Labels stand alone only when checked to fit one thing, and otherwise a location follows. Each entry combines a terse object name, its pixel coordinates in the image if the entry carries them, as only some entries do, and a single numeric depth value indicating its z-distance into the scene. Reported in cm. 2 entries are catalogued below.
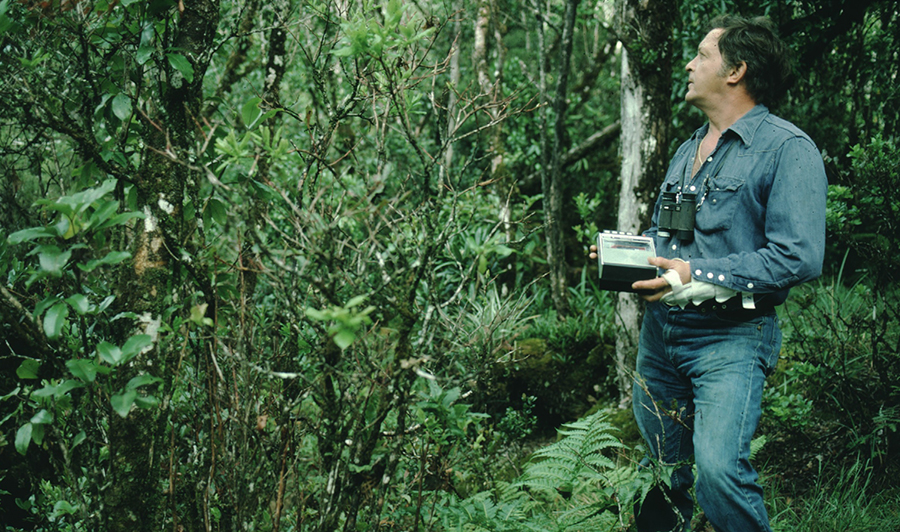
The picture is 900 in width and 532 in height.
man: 199
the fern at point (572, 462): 249
